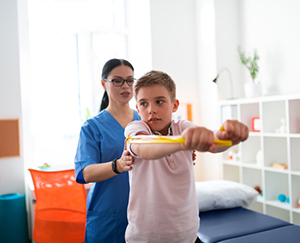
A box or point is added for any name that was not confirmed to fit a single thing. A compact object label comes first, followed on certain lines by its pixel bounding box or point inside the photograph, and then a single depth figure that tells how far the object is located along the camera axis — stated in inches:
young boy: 33.0
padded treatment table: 67.0
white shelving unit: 100.8
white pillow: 84.0
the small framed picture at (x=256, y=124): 117.9
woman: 52.0
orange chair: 86.7
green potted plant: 121.3
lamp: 137.6
